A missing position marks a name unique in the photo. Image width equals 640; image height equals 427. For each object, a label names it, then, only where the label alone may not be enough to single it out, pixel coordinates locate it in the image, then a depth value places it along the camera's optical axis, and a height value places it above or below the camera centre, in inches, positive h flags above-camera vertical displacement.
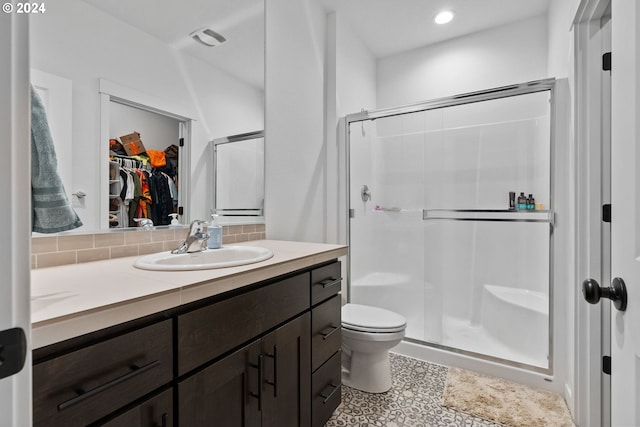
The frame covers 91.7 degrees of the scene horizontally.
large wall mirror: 41.4 +22.0
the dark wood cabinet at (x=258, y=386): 32.9 -21.3
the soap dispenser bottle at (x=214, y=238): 57.2 -4.5
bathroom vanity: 23.5 -13.3
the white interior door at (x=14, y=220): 12.6 -0.3
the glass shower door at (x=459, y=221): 80.9 -2.3
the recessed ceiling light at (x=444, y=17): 95.2 +61.5
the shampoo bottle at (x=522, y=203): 82.7 +2.7
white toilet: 68.7 -30.1
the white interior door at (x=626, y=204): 23.3 +0.8
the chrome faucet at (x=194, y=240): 51.0 -4.6
